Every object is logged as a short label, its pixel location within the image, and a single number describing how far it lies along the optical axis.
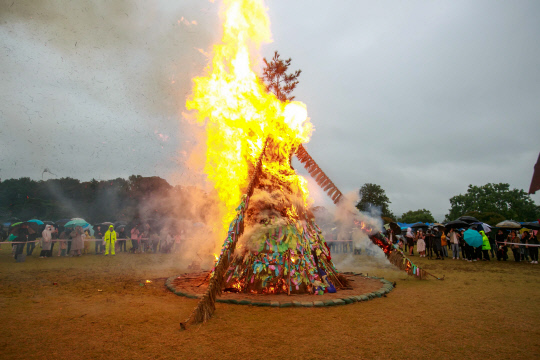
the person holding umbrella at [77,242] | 19.05
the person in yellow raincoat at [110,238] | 20.02
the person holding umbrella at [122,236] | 23.58
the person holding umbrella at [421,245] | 20.62
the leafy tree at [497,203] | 59.75
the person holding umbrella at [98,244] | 21.02
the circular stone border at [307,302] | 6.57
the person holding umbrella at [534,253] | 17.14
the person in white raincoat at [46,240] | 17.38
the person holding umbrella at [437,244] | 19.70
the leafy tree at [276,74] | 9.87
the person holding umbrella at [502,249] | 18.67
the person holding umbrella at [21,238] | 15.33
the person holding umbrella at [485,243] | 18.22
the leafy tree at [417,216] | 65.03
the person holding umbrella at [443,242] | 19.93
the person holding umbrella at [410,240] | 23.72
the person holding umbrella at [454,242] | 19.51
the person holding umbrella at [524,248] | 18.10
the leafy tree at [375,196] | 46.62
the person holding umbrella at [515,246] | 17.91
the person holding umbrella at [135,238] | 21.72
